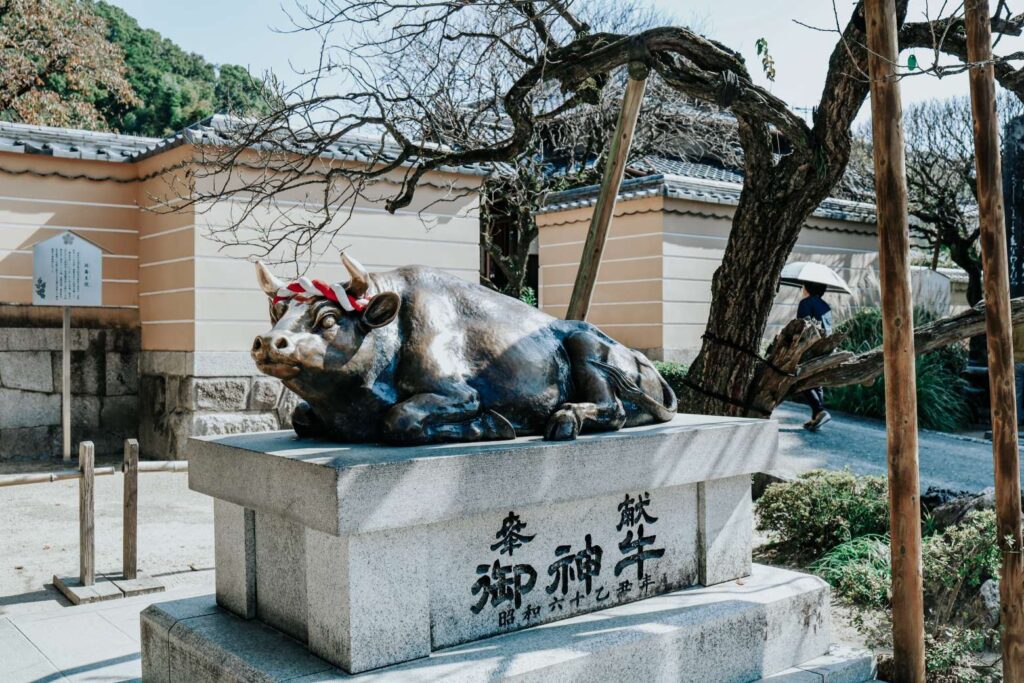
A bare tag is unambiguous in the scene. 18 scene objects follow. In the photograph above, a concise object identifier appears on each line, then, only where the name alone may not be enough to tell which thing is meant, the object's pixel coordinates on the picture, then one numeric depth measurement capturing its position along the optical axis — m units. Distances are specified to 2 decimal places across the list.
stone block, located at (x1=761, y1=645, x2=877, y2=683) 3.86
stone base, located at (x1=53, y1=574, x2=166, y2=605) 5.41
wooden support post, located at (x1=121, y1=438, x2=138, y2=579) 5.80
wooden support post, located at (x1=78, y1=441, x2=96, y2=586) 5.63
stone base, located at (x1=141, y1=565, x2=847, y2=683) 3.08
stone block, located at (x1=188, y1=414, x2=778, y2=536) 2.92
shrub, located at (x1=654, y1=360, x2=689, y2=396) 11.86
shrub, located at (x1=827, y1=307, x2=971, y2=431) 12.09
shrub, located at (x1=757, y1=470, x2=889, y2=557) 6.20
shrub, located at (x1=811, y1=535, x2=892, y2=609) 5.30
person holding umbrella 10.54
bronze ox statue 3.31
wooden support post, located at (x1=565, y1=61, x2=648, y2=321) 5.53
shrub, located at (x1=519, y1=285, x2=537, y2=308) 16.72
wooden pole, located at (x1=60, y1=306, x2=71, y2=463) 9.62
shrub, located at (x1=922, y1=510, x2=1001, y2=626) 4.97
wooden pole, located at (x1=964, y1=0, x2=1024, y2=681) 3.69
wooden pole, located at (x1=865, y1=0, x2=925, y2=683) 3.74
